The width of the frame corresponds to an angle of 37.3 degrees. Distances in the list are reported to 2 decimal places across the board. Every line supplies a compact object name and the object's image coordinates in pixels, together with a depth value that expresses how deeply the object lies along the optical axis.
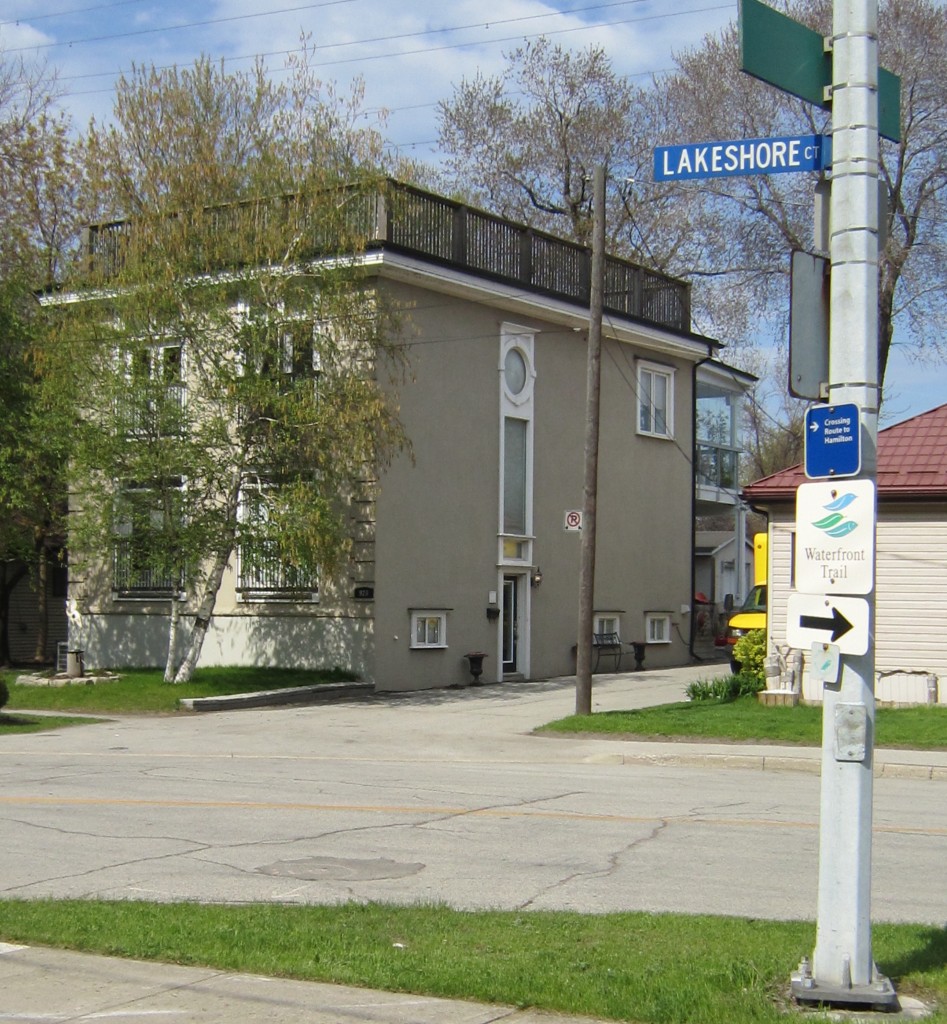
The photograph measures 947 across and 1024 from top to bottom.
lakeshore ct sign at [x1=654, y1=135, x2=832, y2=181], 7.17
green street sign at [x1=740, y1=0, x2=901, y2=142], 6.76
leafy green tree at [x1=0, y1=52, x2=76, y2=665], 25.66
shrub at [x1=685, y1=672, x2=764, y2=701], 23.92
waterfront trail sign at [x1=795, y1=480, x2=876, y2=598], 6.45
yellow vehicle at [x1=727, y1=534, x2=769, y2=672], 28.95
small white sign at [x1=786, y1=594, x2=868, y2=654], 6.43
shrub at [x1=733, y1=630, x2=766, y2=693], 25.08
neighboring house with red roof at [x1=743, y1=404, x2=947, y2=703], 22.53
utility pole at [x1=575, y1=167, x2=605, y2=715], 21.11
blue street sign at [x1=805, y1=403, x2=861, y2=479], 6.56
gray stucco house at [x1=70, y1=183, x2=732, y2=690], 26.20
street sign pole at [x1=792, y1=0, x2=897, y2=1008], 6.27
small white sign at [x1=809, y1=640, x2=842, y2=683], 6.45
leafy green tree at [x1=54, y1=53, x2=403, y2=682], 23.67
